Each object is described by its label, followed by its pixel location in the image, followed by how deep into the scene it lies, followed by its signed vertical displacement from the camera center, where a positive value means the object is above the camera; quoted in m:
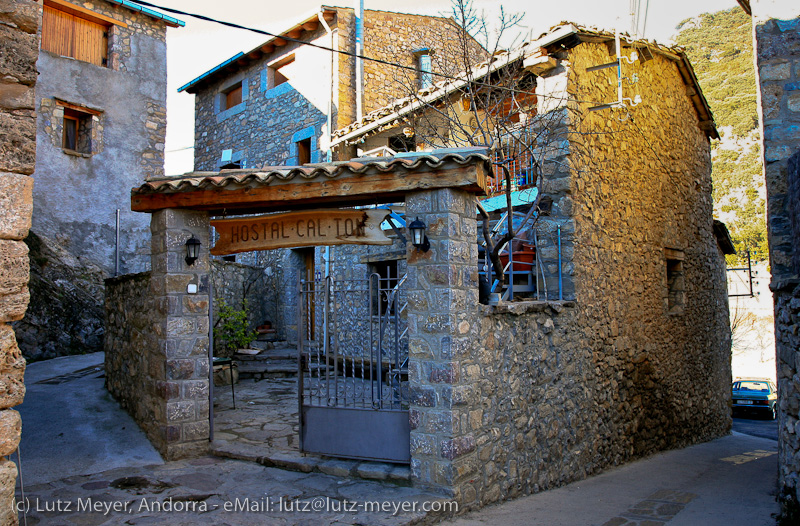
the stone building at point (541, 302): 4.76 -0.11
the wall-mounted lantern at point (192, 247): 5.50 +0.46
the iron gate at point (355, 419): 4.96 -1.13
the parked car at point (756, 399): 16.23 -3.17
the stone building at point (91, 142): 10.69 +3.28
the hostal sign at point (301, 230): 5.21 +0.60
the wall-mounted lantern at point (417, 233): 4.65 +0.48
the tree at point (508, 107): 6.91 +2.54
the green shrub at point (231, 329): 10.42 -0.62
